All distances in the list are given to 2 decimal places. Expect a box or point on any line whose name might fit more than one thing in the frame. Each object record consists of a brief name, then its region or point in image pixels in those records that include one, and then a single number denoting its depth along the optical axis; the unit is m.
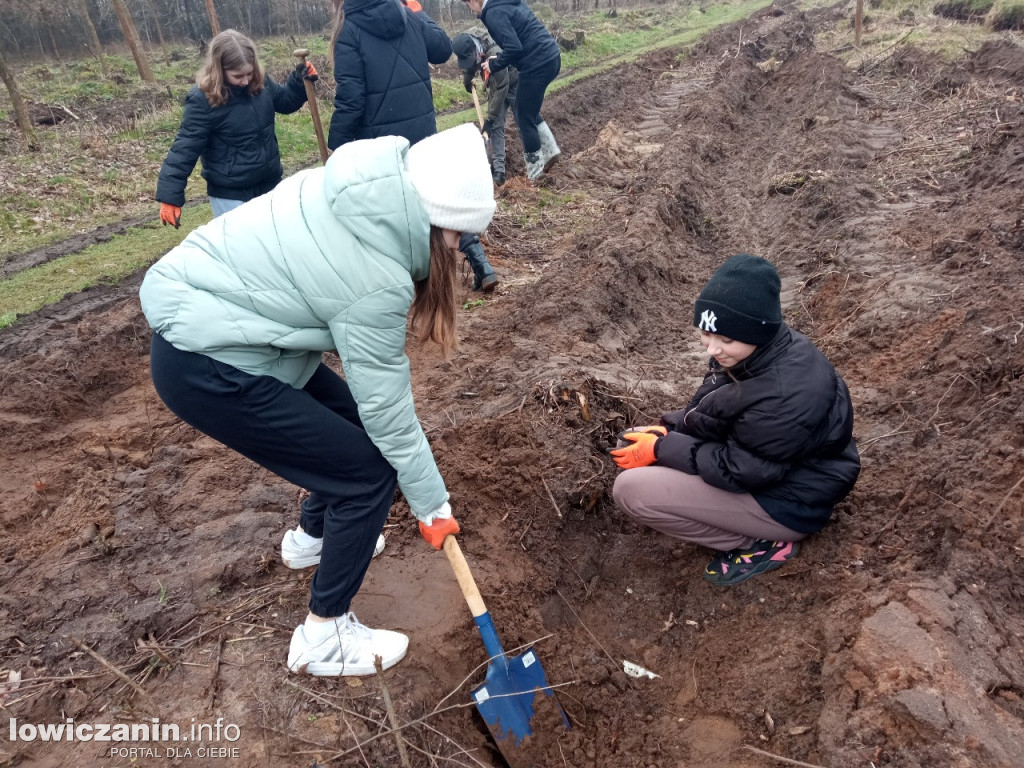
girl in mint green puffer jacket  1.99
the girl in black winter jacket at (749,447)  2.65
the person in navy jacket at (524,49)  7.70
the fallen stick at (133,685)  2.29
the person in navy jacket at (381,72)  5.12
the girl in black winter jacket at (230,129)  4.60
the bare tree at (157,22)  20.88
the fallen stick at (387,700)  1.64
